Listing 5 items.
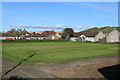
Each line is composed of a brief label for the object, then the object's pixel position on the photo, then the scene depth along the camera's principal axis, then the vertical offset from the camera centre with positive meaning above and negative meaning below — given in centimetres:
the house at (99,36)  6819 +141
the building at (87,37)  6975 +100
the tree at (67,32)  9508 +454
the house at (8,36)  10010 +226
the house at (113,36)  5891 +120
